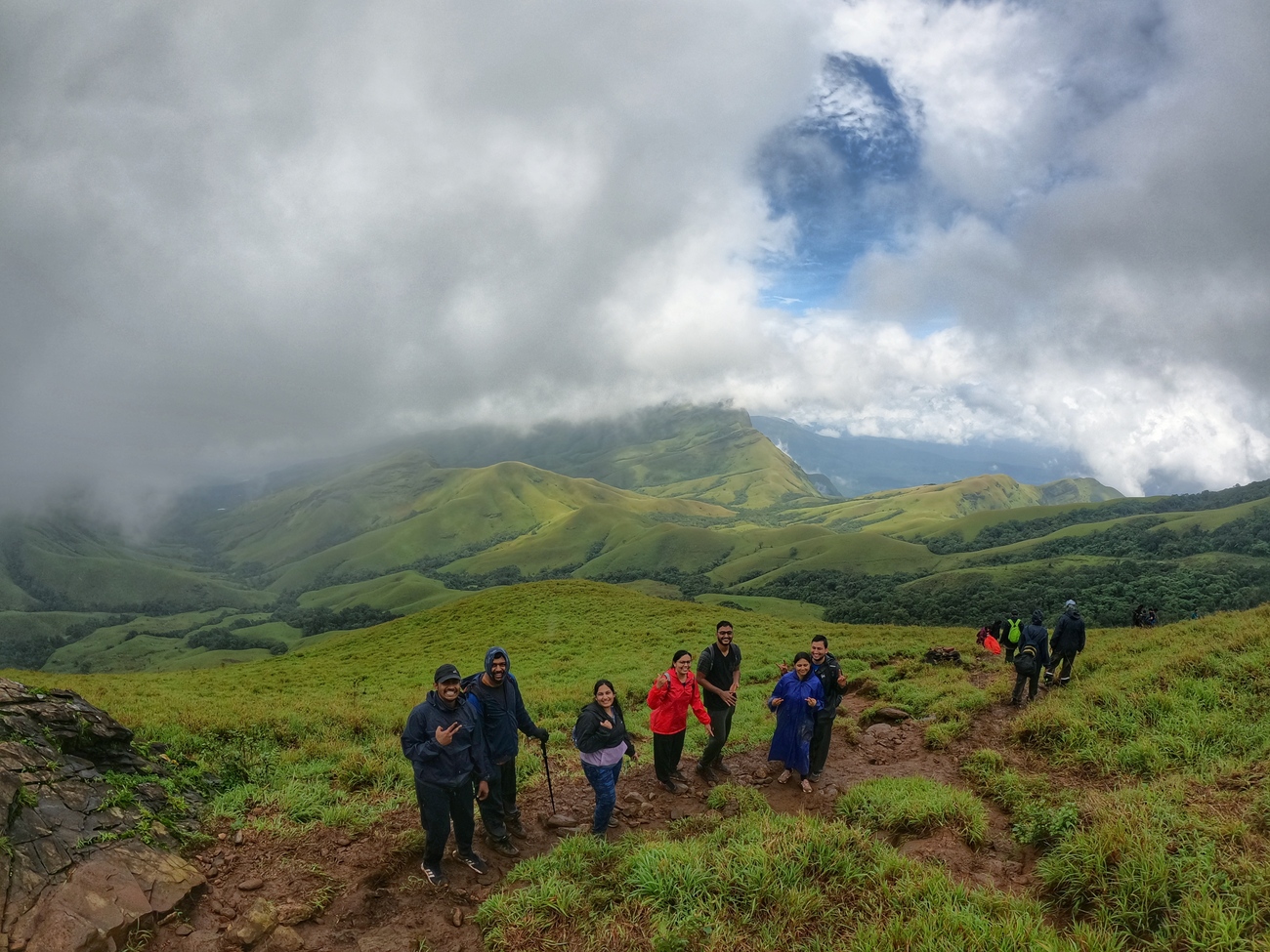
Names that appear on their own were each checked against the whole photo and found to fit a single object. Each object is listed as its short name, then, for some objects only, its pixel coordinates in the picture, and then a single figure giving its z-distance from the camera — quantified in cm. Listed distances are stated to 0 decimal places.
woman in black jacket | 873
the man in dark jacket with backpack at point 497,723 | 882
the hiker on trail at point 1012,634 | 1734
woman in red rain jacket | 1024
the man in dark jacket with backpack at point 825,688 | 1062
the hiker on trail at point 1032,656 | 1441
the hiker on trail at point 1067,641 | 1516
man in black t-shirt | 1055
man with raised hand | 784
